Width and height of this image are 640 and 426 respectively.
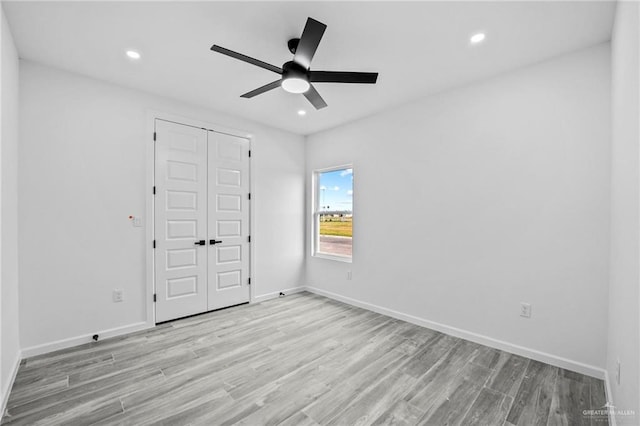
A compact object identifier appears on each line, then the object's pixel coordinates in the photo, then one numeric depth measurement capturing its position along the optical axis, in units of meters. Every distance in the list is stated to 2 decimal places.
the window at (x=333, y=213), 4.46
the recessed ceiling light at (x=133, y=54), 2.50
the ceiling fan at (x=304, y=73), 1.94
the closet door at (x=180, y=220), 3.43
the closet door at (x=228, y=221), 3.88
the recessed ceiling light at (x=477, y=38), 2.23
